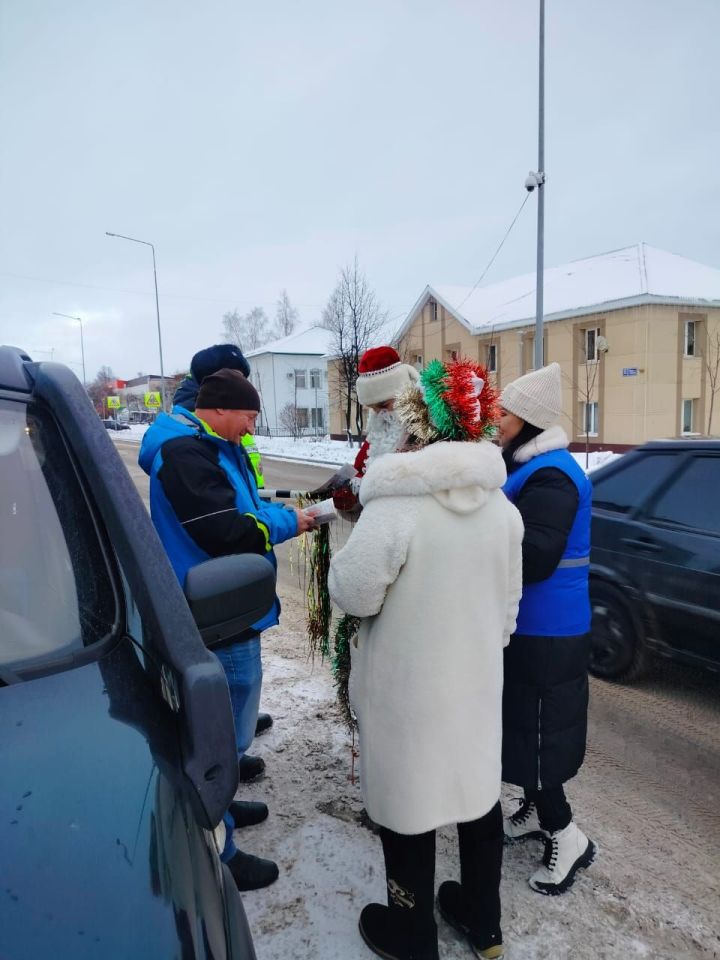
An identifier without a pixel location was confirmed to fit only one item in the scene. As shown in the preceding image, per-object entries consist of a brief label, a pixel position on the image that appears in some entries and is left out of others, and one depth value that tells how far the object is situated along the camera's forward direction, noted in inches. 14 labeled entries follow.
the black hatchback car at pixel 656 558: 142.1
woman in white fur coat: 71.0
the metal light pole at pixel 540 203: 554.9
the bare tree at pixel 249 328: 3038.9
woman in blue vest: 87.7
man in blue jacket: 91.4
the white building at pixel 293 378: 2100.1
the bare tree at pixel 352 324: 1120.2
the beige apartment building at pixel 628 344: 933.8
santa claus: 112.0
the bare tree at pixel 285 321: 3058.6
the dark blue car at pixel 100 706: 37.0
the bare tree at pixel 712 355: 935.3
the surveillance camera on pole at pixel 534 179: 555.2
